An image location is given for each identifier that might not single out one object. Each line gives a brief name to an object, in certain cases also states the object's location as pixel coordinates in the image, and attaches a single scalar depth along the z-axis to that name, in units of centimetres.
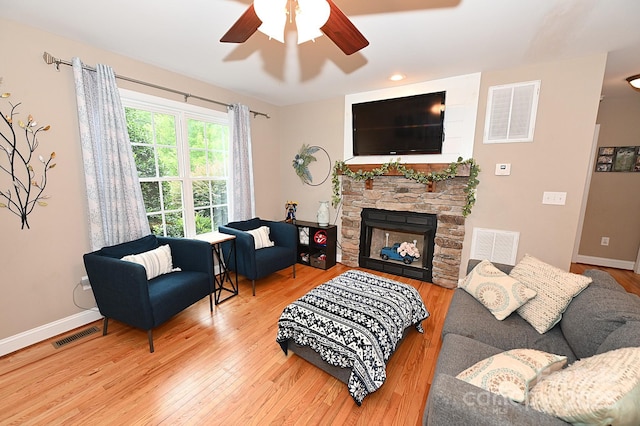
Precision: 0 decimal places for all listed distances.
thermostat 271
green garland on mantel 284
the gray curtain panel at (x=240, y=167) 337
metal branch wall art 188
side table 268
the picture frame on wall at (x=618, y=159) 349
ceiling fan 119
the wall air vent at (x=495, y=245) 279
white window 266
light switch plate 252
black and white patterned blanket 153
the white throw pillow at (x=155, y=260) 223
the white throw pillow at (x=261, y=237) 320
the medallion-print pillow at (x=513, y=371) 98
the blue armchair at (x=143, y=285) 189
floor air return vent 205
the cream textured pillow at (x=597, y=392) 77
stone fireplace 300
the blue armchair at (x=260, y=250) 285
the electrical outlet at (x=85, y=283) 228
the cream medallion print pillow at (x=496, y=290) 169
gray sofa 88
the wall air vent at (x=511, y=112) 255
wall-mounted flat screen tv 295
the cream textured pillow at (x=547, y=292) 155
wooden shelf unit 368
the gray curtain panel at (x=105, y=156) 216
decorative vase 374
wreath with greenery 393
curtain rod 200
